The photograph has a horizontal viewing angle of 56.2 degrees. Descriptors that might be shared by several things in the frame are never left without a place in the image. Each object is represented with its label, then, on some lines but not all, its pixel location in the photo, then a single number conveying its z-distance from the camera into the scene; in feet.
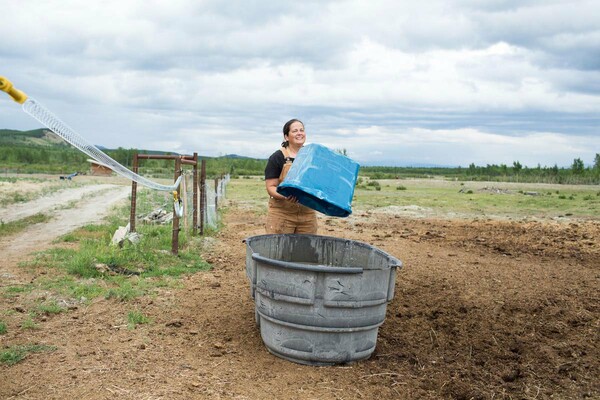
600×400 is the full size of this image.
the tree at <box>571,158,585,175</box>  206.31
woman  15.99
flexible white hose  11.72
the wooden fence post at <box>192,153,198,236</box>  30.90
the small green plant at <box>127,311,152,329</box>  15.40
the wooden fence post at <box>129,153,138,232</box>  25.17
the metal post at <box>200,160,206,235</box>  32.09
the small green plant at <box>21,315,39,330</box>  14.83
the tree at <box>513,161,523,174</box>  259.64
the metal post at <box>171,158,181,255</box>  24.34
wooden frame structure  24.79
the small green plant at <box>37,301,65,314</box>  16.29
